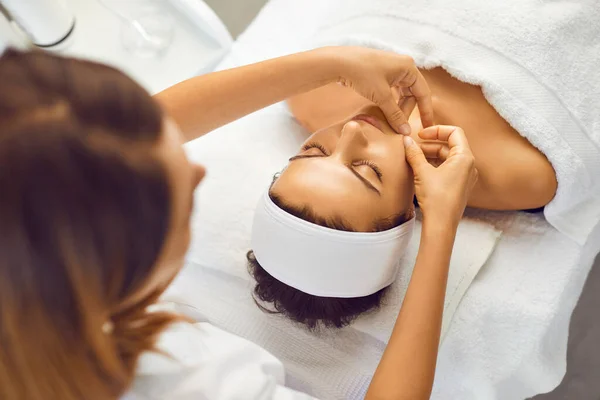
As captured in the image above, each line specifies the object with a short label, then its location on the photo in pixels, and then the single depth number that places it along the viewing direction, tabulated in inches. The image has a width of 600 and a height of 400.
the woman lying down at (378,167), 34.0
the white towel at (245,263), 39.8
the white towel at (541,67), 38.0
